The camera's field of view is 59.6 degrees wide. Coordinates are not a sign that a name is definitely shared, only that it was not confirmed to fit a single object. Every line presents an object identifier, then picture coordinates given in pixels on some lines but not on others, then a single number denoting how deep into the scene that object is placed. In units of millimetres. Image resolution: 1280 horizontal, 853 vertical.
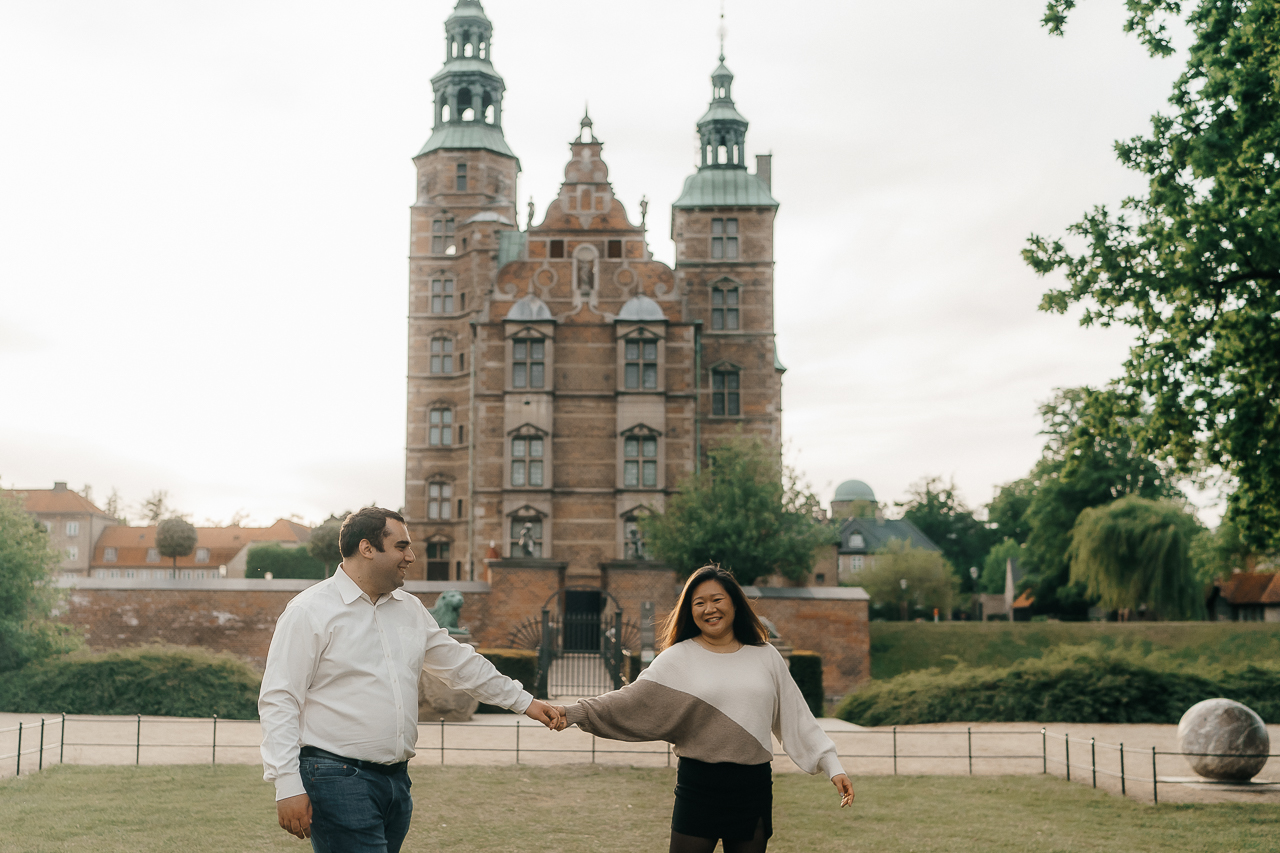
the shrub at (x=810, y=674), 22406
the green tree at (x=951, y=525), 81938
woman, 4668
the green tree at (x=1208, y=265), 13172
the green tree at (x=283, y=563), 50562
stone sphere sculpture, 12086
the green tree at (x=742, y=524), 28562
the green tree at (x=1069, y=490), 44969
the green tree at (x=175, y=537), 29125
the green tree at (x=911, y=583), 55594
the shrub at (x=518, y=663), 22234
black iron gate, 23953
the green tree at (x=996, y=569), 72875
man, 4070
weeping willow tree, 35812
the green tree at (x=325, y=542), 28828
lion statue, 21516
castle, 33156
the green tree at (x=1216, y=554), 34031
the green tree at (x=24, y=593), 19969
